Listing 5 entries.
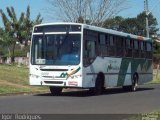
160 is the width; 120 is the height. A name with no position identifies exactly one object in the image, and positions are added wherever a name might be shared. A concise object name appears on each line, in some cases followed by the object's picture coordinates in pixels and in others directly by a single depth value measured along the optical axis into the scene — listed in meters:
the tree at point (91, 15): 45.44
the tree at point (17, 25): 63.66
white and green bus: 22.16
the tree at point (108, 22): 48.29
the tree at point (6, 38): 64.81
